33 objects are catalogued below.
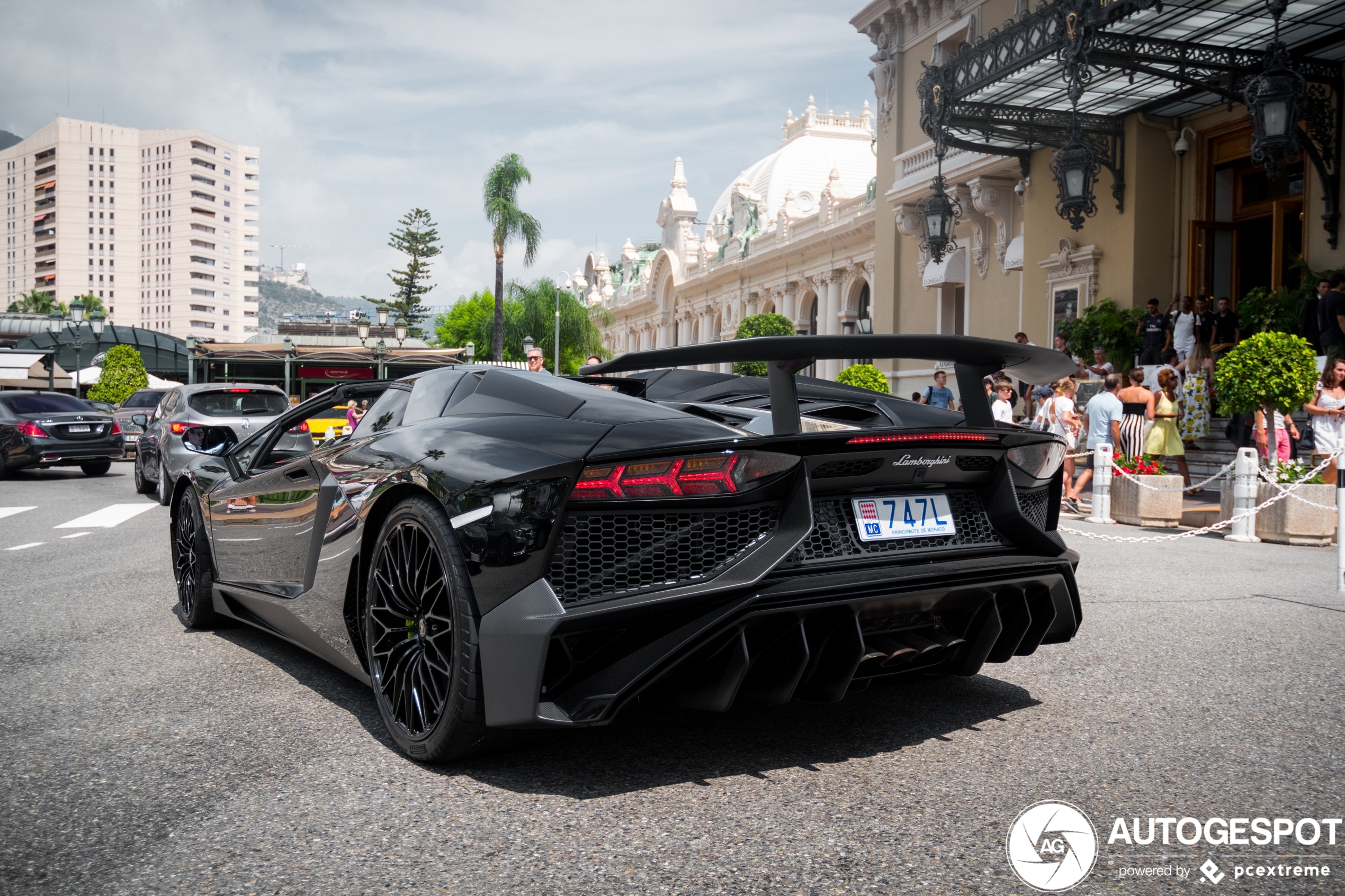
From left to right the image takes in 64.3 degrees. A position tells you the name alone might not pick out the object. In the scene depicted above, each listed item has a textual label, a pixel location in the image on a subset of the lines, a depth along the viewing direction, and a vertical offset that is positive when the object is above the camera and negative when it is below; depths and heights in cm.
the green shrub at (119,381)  4322 +219
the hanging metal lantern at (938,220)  2025 +413
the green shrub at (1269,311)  1505 +182
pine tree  8438 +1372
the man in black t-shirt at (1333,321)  1354 +150
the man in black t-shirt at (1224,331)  1628 +165
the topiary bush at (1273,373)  1123 +70
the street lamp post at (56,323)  8852 +971
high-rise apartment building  15038 +3050
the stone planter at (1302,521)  996 -77
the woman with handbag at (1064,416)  1383 +29
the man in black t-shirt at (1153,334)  1712 +168
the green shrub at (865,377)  2086 +119
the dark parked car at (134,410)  2445 +58
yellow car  1595 +19
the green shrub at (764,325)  3475 +367
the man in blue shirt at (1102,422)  1305 +20
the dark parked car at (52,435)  1708 +0
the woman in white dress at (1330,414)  1080 +26
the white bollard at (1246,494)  1033 -53
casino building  1505 +512
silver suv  1303 +25
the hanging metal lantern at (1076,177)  1614 +396
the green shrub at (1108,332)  1816 +183
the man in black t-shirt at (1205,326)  1642 +173
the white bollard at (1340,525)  627 -53
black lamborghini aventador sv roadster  282 -32
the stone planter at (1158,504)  1171 -72
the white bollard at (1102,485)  1206 -53
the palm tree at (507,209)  5047 +1075
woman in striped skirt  1328 +29
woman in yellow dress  1307 +17
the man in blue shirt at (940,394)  1684 +69
